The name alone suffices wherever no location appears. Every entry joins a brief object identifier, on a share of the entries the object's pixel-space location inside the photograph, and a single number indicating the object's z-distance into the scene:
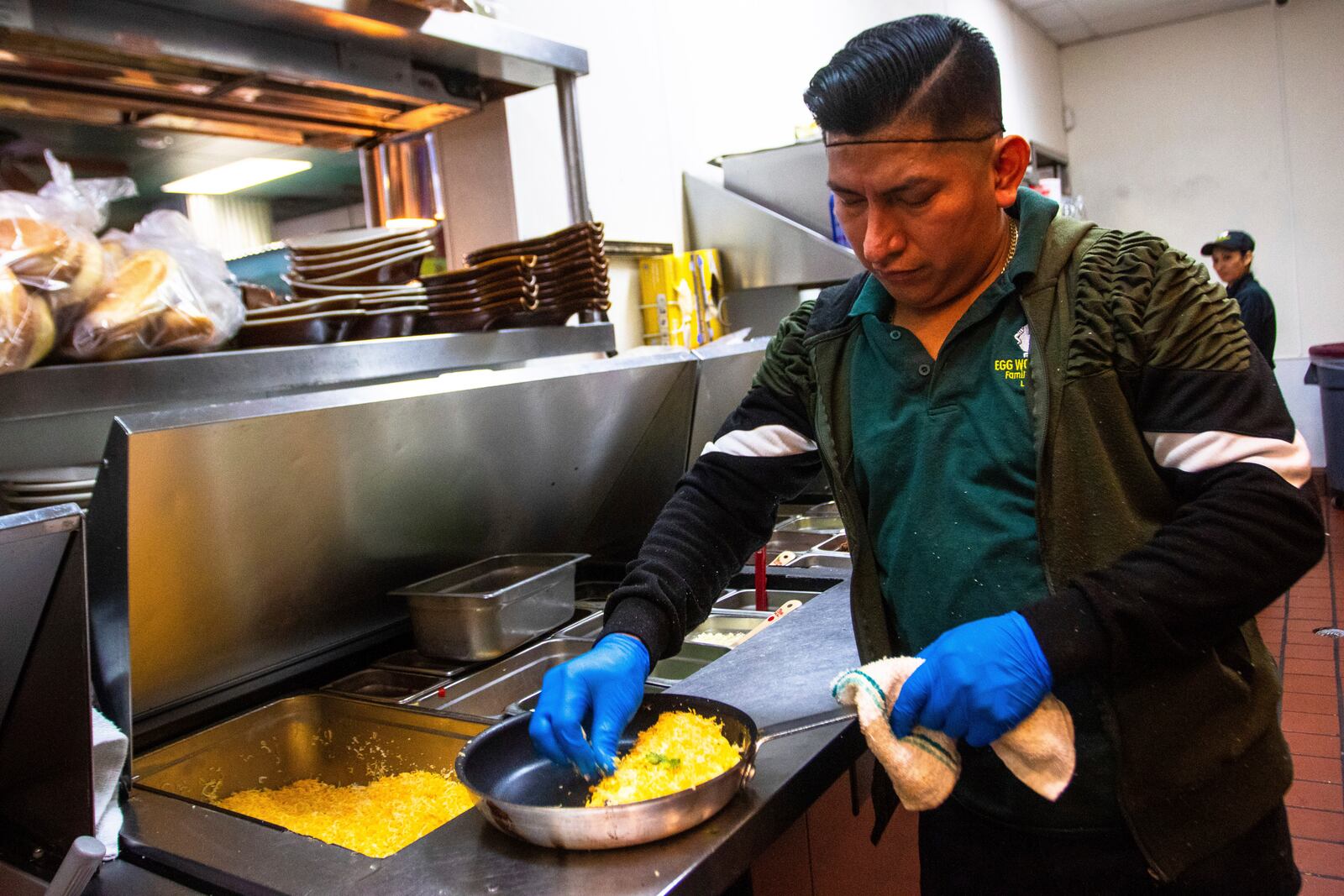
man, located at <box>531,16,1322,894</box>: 1.00
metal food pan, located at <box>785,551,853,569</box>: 2.58
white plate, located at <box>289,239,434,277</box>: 1.86
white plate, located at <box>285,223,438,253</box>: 1.90
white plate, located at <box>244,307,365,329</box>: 1.62
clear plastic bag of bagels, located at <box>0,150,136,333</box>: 1.29
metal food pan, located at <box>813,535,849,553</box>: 2.70
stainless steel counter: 1.01
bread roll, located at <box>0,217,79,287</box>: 1.28
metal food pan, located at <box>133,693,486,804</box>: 1.56
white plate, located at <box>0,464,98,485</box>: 1.36
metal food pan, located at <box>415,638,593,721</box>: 1.73
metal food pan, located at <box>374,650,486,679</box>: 1.82
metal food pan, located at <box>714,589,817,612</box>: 2.27
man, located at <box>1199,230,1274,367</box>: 6.45
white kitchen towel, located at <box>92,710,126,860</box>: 1.23
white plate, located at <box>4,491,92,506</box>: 1.35
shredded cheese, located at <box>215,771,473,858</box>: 1.38
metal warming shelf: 1.61
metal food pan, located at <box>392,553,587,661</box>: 1.81
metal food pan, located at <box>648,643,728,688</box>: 2.06
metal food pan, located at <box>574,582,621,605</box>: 2.34
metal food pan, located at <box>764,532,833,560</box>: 2.82
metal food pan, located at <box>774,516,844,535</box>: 3.00
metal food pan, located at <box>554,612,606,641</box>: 2.02
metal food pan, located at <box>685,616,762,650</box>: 2.20
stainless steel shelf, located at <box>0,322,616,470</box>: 1.29
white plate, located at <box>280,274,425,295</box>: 1.80
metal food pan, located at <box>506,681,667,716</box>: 1.64
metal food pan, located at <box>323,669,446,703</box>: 1.75
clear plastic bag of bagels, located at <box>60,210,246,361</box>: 1.36
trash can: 6.37
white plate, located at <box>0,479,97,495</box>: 1.35
